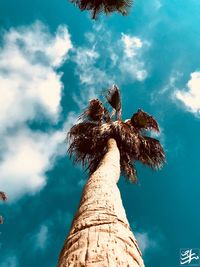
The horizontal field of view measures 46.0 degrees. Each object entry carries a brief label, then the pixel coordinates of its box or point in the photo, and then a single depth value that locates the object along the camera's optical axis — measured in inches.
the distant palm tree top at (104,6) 303.6
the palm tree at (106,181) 71.8
